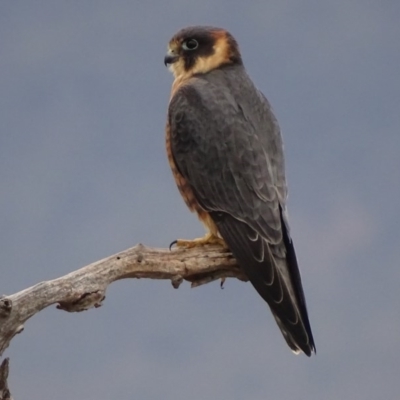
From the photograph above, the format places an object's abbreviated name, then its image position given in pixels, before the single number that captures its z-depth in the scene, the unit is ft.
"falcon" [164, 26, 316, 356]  28.02
